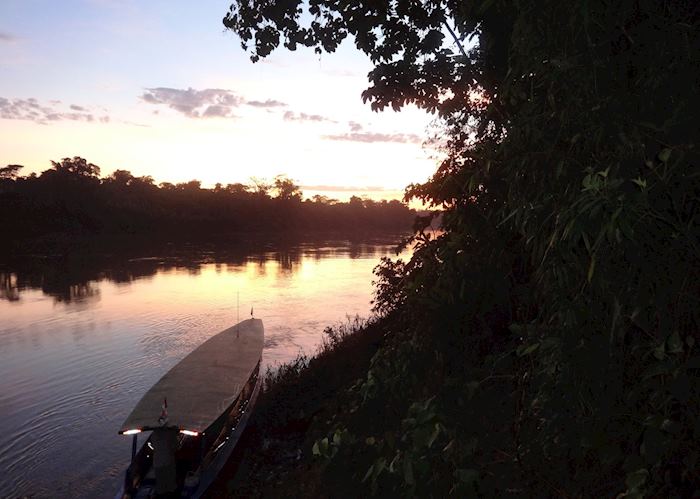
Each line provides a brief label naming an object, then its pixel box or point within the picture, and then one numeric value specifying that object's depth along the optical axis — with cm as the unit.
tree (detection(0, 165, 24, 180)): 10492
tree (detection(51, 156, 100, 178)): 11106
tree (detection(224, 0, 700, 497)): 202
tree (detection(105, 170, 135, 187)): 12629
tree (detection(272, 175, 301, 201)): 14458
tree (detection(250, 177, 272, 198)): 14348
